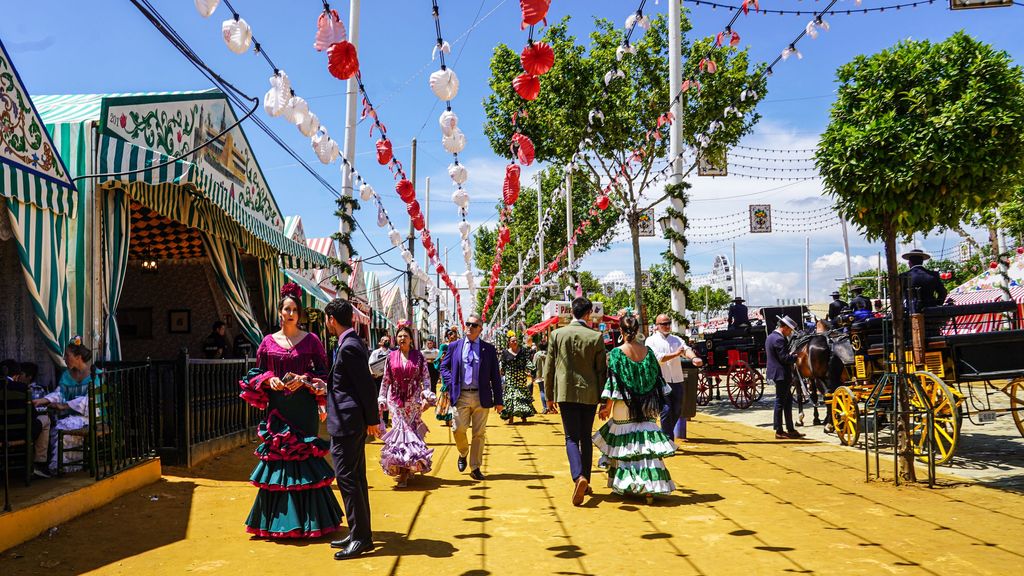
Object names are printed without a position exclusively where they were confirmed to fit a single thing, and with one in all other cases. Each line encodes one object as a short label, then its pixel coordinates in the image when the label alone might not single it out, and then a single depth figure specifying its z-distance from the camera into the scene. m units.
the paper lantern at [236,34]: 6.74
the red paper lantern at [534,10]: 6.23
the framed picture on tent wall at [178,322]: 15.23
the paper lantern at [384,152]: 11.34
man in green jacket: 7.66
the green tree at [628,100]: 18.25
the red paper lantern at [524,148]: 11.77
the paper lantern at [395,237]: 18.06
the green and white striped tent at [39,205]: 7.00
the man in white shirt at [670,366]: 10.31
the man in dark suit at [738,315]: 20.18
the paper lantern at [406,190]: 13.09
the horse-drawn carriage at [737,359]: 18.03
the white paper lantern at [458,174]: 11.24
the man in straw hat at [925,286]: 9.55
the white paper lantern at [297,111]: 8.20
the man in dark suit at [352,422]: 5.70
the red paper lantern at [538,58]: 7.00
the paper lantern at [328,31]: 6.86
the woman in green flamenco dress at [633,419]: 7.61
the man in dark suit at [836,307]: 14.22
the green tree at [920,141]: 7.22
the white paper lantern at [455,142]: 9.24
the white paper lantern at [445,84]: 7.53
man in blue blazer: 9.35
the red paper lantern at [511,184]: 12.91
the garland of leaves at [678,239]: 15.12
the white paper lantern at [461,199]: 13.05
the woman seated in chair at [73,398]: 7.57
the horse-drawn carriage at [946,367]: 7.95
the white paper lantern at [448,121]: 9.04
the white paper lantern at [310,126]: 8.55
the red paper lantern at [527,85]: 7.52
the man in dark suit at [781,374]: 11.75
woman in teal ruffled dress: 6.05
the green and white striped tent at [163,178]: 8.70
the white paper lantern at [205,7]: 5.83
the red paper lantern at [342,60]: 7.08
